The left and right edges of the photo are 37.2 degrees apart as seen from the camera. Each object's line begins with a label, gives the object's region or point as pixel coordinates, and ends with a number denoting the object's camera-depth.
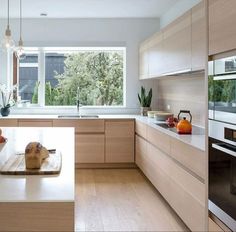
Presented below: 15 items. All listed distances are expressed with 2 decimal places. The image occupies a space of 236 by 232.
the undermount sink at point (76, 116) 5.67
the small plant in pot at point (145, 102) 5.77
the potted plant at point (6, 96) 5.92
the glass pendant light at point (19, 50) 3.57
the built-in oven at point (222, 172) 2.00
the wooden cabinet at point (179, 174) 2.61
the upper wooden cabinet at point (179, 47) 3.03
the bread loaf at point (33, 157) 1.77
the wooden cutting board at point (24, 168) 1.70
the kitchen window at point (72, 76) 6.21
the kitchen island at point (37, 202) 1.20
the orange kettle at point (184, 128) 3.43
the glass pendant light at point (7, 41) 3.25
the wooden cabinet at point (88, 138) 5.43
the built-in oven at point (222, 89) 1.99
